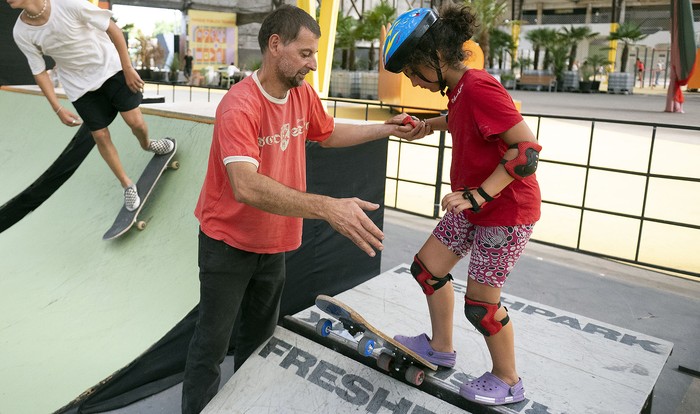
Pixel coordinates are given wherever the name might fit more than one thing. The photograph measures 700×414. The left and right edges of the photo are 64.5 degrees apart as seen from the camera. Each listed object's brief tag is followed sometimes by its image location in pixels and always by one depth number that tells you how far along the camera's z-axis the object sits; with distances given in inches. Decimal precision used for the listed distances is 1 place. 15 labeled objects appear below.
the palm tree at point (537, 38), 1416.1
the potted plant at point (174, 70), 1081.4
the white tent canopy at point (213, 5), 1159.6
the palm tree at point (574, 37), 1385.3
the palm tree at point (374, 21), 1039.6
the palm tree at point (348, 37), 1050.7
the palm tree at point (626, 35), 1320.1
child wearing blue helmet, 85.1
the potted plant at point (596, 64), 1341.0
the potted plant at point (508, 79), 1400.1
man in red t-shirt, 77.4
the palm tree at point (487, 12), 1187.9
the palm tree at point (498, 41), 1425.4
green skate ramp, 123.2
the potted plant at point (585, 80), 1328.7
